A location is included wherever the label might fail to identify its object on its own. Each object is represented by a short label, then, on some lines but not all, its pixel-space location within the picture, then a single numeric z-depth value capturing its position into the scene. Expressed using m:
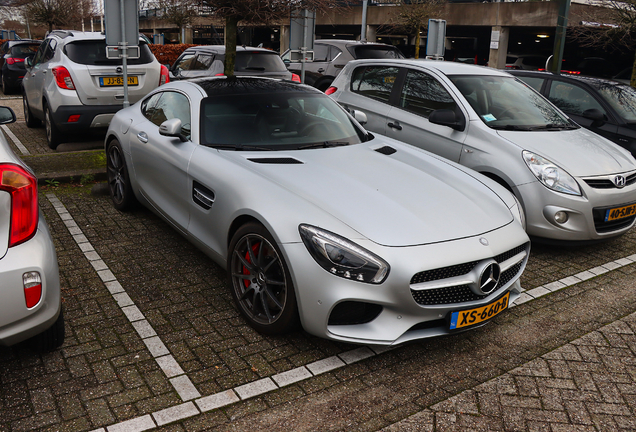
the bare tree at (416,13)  23.69
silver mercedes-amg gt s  3.33
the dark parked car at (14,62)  17.06
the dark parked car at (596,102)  7.32
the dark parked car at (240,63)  10.94
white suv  8.51
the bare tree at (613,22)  10.55
